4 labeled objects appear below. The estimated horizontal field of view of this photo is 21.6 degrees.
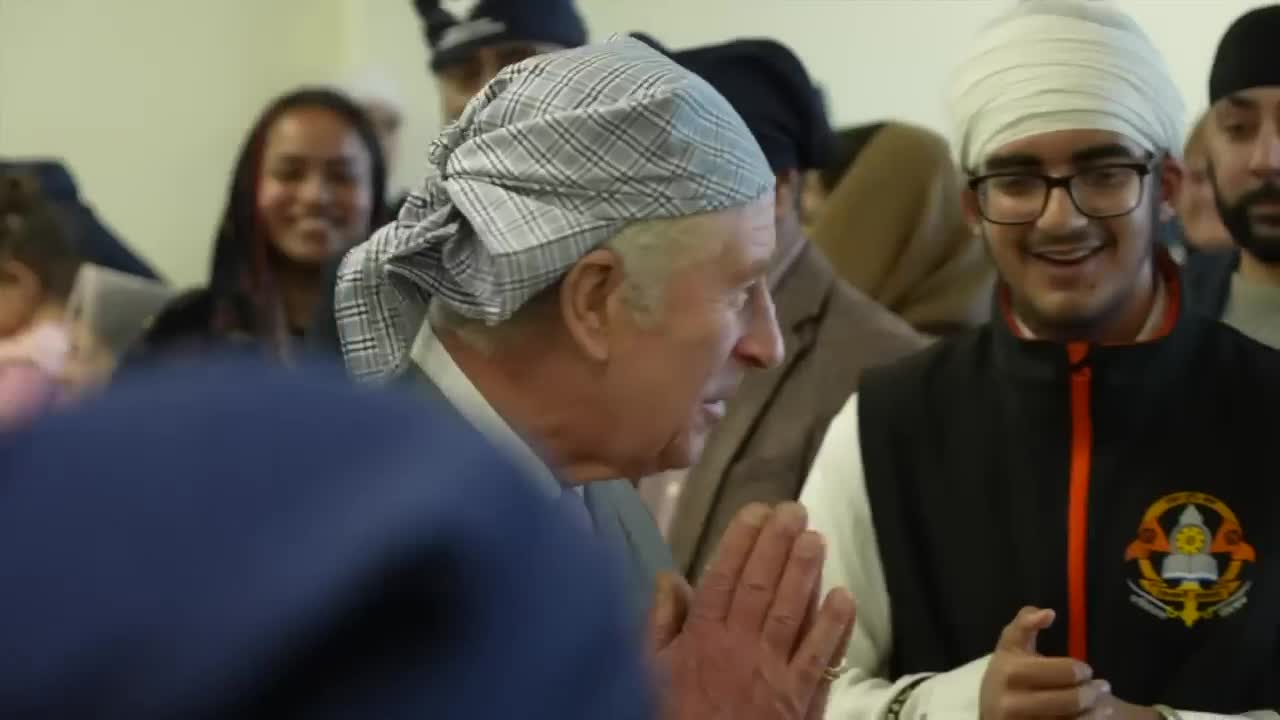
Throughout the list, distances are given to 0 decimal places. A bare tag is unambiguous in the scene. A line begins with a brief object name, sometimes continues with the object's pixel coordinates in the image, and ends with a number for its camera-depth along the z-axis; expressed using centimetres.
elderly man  205
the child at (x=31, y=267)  314
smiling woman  297
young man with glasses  230
